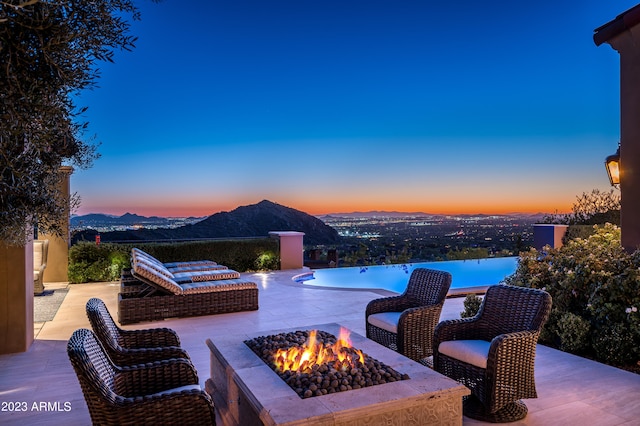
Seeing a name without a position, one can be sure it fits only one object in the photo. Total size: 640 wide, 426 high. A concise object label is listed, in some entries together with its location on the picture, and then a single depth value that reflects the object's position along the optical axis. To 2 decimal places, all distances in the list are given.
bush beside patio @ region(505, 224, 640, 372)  4.41
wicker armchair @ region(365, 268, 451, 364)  4.29
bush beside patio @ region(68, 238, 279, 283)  9.94
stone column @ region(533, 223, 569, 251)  12.33
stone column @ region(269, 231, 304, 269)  12.09
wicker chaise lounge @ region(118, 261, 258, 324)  6.39
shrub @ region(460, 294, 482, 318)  5.78
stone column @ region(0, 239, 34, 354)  4.92
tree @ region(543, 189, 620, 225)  11.42
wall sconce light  6.47
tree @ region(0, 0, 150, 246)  2.11
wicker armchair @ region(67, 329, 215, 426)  2.25
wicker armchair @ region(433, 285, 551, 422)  3.24
